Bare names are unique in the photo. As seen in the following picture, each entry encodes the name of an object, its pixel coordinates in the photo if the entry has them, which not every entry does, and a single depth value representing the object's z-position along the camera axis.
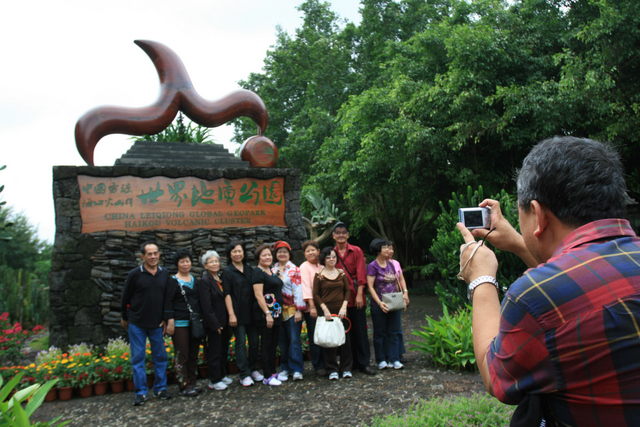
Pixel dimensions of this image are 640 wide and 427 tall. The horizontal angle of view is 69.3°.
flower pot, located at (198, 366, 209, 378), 5.91
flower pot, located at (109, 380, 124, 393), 5.48
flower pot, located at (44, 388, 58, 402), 5.20
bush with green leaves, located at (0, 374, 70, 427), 2.08
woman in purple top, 5.79
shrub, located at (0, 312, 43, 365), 6.33
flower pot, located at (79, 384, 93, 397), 5.37
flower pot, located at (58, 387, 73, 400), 5.28
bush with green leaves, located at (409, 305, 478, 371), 5.47
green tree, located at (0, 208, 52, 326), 10.70
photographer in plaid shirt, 1.02
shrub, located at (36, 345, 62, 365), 5.90
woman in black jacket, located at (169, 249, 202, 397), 5.18
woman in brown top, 5.47
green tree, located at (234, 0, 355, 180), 17.59
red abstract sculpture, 7.33
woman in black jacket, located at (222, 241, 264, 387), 5.43
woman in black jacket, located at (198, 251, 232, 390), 5.26
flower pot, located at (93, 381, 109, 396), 5.42
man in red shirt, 5.68
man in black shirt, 5.04
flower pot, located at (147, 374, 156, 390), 5.68
